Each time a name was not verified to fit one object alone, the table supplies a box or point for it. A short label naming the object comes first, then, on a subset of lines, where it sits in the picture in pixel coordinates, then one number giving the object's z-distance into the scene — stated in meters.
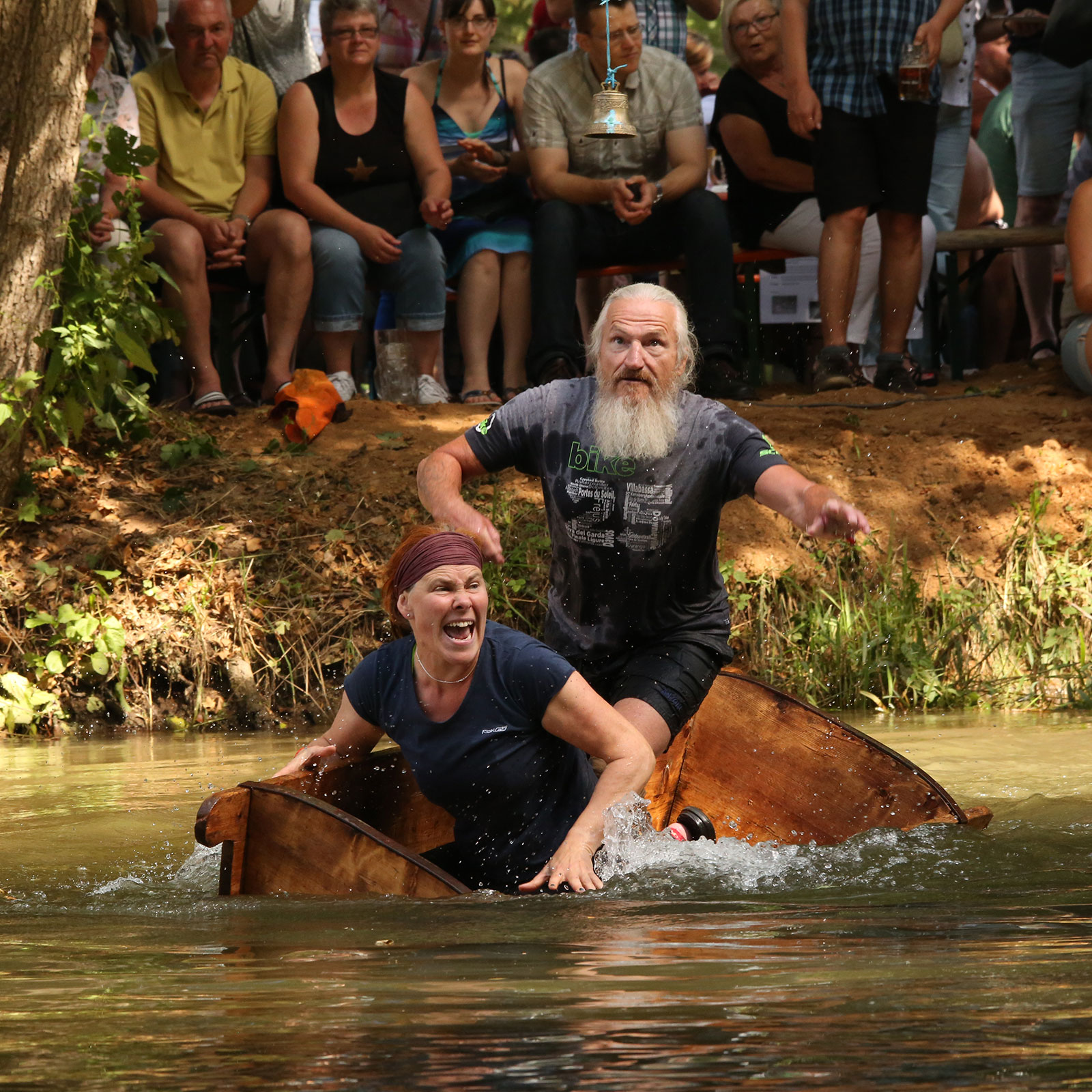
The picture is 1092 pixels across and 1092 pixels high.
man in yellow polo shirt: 18.77
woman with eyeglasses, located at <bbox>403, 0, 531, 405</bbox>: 19.80
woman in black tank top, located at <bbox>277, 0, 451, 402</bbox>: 19.05
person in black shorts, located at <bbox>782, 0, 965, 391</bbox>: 18.86
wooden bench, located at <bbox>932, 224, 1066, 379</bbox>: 20.97
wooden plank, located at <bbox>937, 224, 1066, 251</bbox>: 20.86
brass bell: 18.64
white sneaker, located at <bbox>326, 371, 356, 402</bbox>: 19.50
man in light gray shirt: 19.20
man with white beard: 10.89
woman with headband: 9.27
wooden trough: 9.05
